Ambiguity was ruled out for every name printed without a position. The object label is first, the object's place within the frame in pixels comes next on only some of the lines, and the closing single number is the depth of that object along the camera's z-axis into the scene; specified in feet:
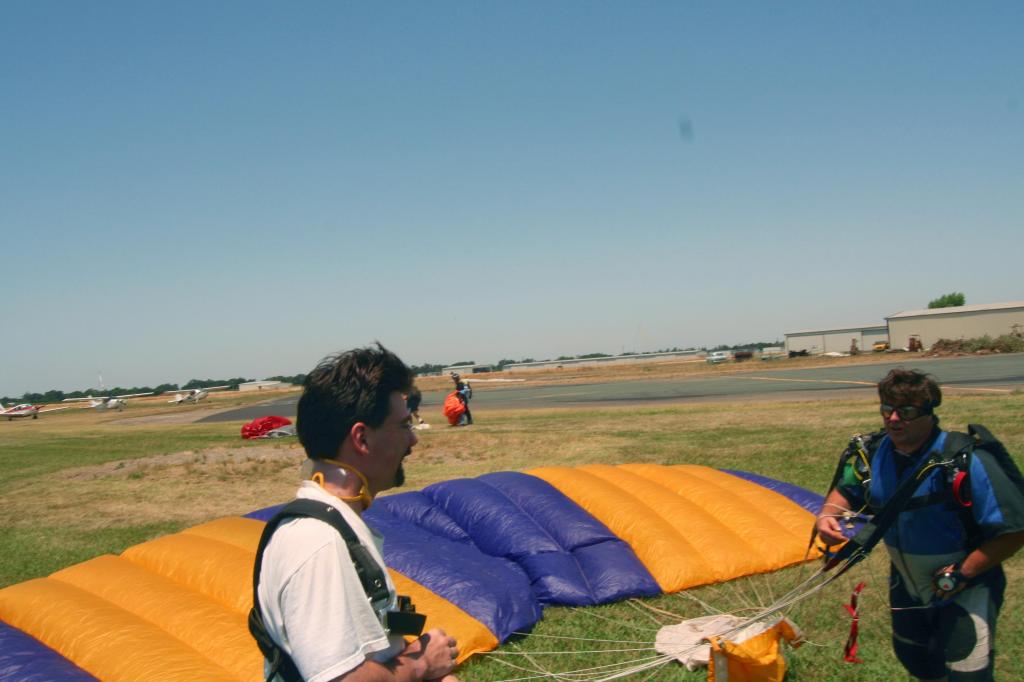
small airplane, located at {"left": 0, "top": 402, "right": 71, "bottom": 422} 199.72
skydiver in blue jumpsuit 11.51
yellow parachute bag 14.98
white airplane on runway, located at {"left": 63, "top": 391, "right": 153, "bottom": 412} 239.13
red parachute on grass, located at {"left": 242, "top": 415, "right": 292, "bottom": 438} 84.69
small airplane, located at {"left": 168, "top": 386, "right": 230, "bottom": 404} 254.80
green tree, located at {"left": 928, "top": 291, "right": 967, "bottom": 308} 373.81
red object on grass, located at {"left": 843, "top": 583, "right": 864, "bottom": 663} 13.88
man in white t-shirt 5.69
